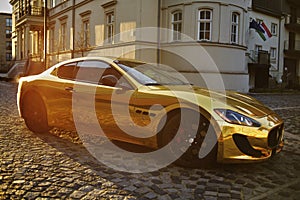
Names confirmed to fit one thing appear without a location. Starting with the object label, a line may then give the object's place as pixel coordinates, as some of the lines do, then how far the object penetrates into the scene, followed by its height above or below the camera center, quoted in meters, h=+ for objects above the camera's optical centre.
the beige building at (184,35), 18.53 +2.30
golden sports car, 4.16 -0.53
